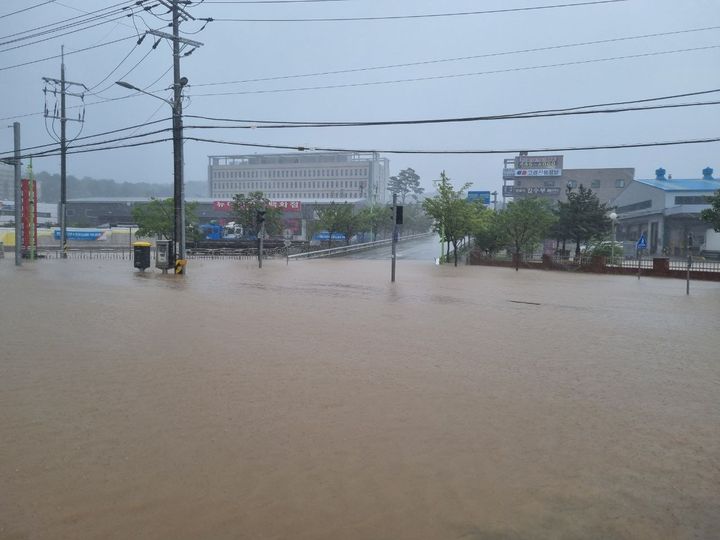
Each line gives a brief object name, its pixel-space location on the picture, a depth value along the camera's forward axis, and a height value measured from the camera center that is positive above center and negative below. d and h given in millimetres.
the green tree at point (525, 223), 41531 +765
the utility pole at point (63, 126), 40312 +6583
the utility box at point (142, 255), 27453 -1340
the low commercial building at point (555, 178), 94188 +8793
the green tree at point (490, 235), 43562 -133
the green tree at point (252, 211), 57594 +1614
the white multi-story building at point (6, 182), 134600 +9418
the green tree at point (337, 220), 57125 +865
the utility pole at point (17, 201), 31469 +1148
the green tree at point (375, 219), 64981 +1223
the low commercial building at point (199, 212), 81688 +1988
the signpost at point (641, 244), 30086 -373
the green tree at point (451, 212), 42000 +1370
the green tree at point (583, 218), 44719 +1232
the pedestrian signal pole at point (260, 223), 32769 +203
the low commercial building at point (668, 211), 56591 +2453
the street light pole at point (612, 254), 35094 -1067
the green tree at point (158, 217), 51625 +698
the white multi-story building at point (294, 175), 126938 +11321
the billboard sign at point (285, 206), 81000 +2896
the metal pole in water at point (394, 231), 24625 -11
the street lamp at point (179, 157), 25734 +2883
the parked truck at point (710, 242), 52784 -361
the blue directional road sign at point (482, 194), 70438 +4518
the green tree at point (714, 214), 32875 +1275
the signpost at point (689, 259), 21969 -783
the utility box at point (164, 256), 26594 -1326
